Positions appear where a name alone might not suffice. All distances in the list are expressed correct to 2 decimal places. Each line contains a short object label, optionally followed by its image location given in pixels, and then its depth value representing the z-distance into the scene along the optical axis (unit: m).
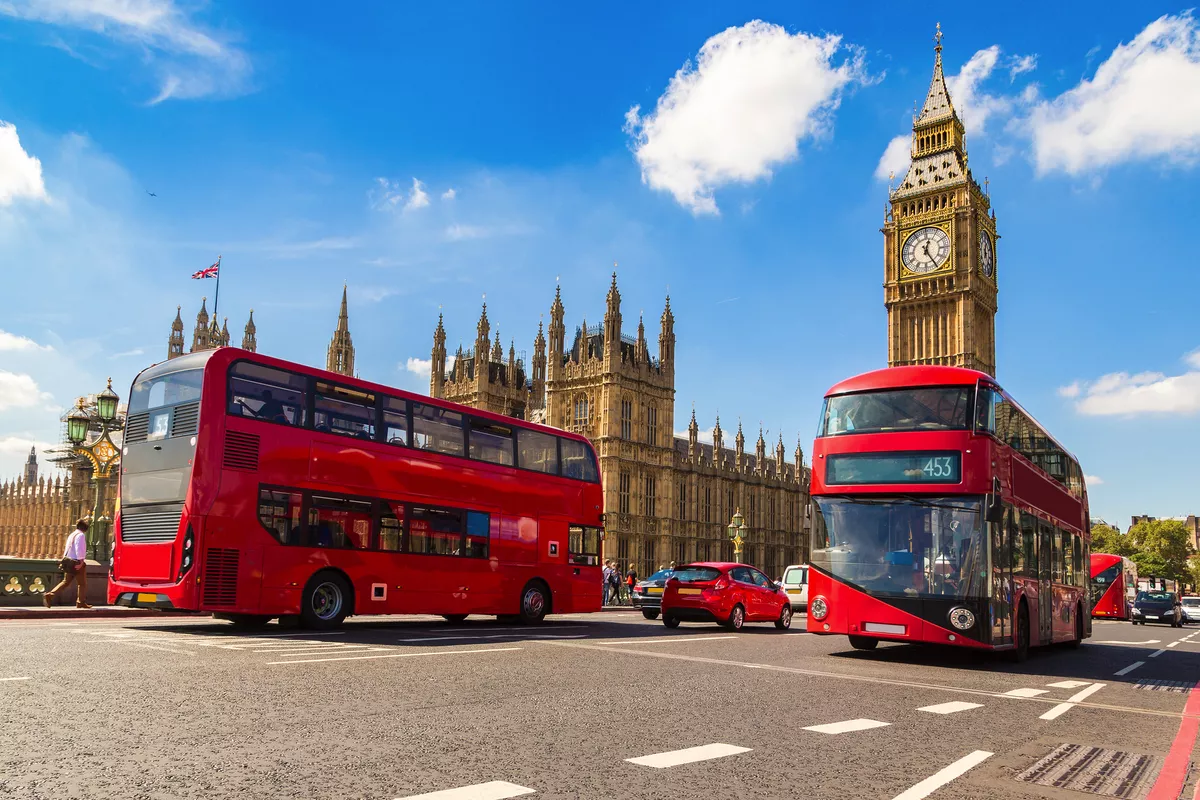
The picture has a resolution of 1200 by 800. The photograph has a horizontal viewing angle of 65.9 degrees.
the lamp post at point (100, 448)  22.06
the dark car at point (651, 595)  24.73
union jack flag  39.81
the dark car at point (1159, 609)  39.44
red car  19.66
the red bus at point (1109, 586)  40.72
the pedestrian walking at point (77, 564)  16.88
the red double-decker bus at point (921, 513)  12.46
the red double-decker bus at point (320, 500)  13.12
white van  30.08
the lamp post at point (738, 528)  46.50
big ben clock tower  73.88
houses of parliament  58.56
